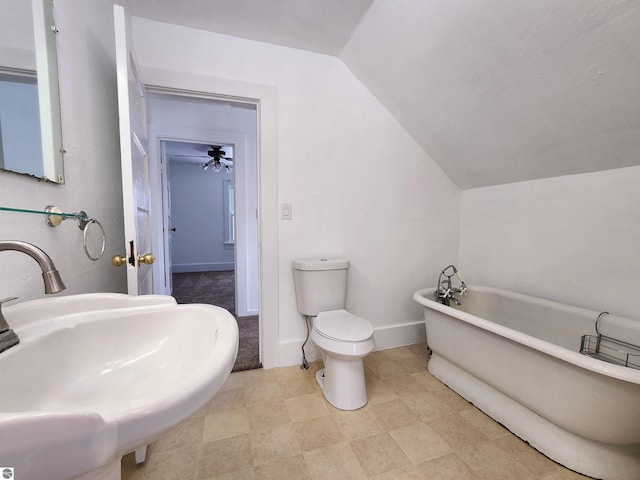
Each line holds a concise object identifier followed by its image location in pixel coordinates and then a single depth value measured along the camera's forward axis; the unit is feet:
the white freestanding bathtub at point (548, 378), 3.28
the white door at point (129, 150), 3.30
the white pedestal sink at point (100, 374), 1.00
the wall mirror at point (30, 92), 2.29
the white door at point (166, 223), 9.26
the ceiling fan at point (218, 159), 12.80
